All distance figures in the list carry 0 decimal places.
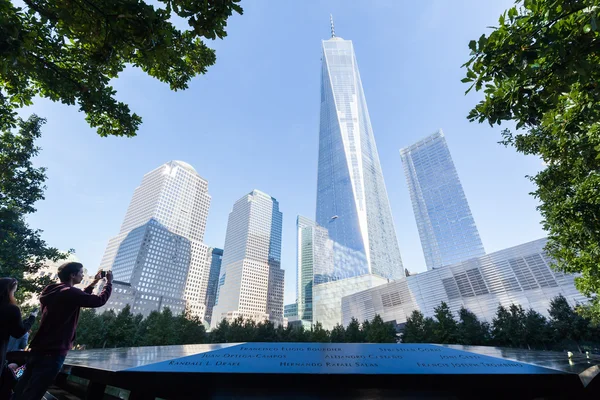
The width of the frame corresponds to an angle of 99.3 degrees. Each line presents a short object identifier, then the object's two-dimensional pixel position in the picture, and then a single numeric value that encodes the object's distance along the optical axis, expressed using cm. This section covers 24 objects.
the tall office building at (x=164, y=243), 11031
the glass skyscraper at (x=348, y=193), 8806
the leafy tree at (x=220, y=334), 3647
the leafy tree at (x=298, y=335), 3572
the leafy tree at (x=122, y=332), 3175
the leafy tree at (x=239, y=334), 3578
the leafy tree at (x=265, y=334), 3578
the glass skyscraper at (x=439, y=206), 8531
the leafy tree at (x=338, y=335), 3509
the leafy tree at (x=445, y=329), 2966
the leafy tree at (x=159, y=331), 3250
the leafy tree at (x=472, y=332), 2999
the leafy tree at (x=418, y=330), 3043
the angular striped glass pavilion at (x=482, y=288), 4544
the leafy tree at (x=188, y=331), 3397
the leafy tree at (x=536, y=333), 3016
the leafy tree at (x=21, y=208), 1470
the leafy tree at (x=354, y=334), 3419
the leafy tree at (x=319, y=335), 3457
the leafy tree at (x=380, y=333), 3225
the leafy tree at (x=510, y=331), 3016
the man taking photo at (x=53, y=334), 276
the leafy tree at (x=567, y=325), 2981
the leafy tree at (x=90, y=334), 3152
